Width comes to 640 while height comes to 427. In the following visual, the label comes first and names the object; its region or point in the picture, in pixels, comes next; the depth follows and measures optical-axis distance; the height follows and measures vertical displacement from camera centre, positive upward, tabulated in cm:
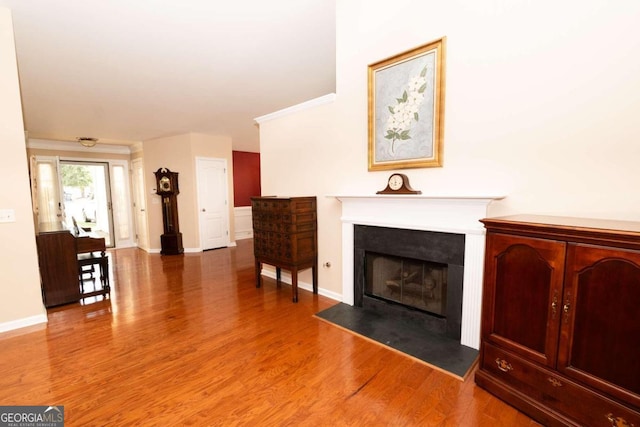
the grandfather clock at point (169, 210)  608 -36
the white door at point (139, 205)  667 -26
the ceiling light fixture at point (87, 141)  597 +116
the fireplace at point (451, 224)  220 -30
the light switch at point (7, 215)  259 -18
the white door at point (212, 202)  632 -21
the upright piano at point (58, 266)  316 -81
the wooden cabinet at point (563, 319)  132 -70
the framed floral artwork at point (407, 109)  235 +73
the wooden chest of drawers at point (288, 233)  333 -50
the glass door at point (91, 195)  671 +0
